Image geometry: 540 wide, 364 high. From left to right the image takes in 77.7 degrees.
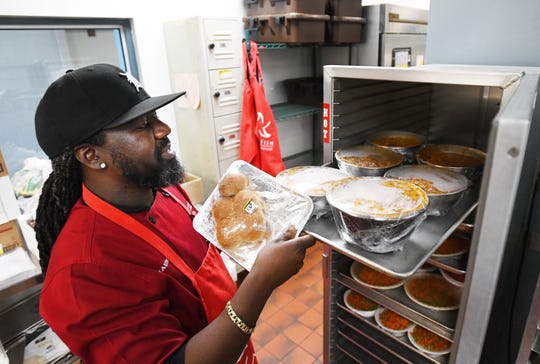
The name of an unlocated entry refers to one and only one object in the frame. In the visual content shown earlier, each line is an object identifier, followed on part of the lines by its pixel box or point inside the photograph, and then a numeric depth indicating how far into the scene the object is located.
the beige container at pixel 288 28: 2.67
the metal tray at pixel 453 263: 1.02
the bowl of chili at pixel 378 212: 0.80
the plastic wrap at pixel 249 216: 1.04
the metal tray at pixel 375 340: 1.31
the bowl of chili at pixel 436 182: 0.94
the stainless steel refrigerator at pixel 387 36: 3.13
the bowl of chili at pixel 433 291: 1.12
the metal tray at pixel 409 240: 0.76
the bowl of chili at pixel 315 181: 1.02
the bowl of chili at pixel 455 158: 1.11
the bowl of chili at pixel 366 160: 1.16
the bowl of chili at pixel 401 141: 1.31
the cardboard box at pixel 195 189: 2.62
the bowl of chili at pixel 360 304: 1.37
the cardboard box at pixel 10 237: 1.85
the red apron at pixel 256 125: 2.74
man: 0.82
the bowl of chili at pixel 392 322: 1.27
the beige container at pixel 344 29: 2.93
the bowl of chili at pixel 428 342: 1.14
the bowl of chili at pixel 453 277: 1.13
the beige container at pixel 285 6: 2.62
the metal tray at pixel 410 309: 1.03
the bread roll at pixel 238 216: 1.07
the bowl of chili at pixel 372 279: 1.25
